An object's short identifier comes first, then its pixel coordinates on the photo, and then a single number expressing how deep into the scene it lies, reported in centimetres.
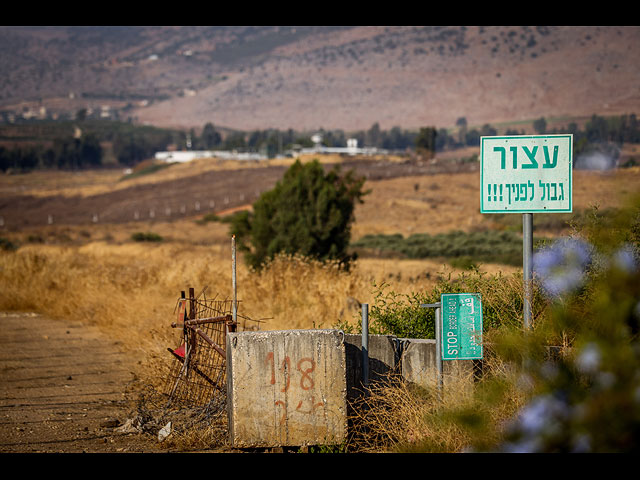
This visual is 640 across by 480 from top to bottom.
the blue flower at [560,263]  1119
